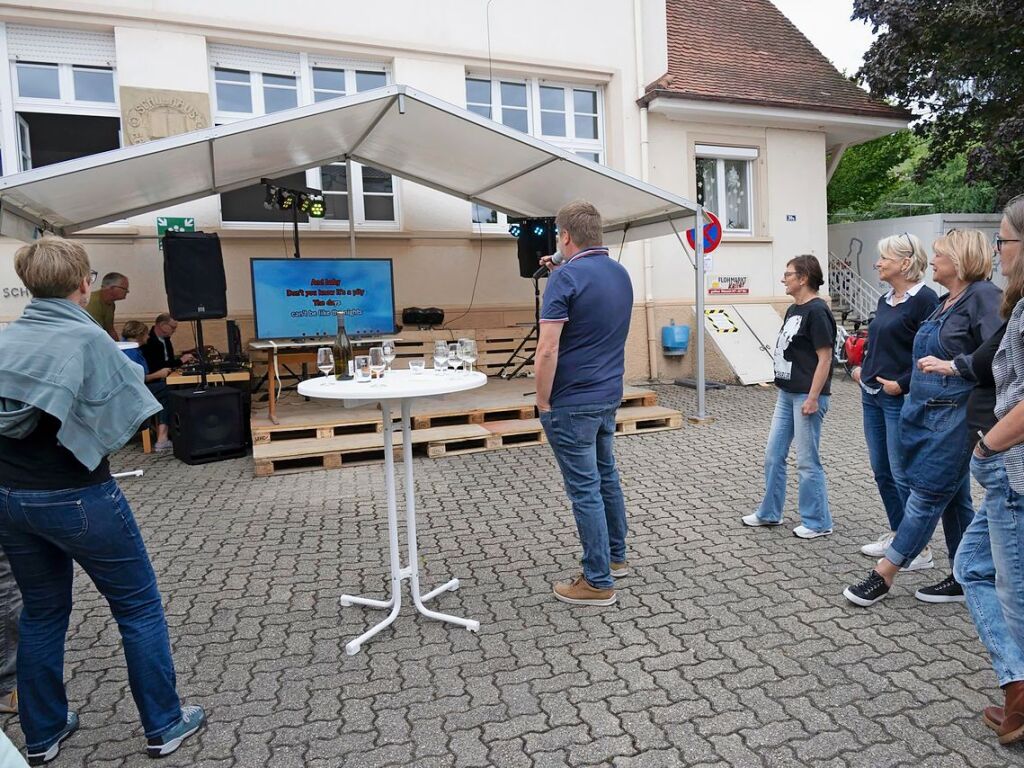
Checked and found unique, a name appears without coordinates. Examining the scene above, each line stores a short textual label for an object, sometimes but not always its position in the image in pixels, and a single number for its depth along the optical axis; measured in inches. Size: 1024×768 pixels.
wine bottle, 139.0
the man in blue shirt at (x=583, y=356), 124.3
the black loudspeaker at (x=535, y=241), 340.8
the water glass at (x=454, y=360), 142.3
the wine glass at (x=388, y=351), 144.6
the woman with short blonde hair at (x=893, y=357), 136.4
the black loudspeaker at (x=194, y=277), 264.4
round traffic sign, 381.1
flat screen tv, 312.5
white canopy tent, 233.5
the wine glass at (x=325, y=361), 138.6
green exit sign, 337.2
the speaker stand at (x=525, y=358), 387.9
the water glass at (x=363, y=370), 127.9
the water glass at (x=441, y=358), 141.9
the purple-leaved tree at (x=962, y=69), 450.0
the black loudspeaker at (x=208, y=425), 263.1
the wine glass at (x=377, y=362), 132.0
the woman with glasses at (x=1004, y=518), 82.7
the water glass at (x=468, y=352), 143.9
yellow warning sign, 449.7
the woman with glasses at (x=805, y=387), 158.2
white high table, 113.0
